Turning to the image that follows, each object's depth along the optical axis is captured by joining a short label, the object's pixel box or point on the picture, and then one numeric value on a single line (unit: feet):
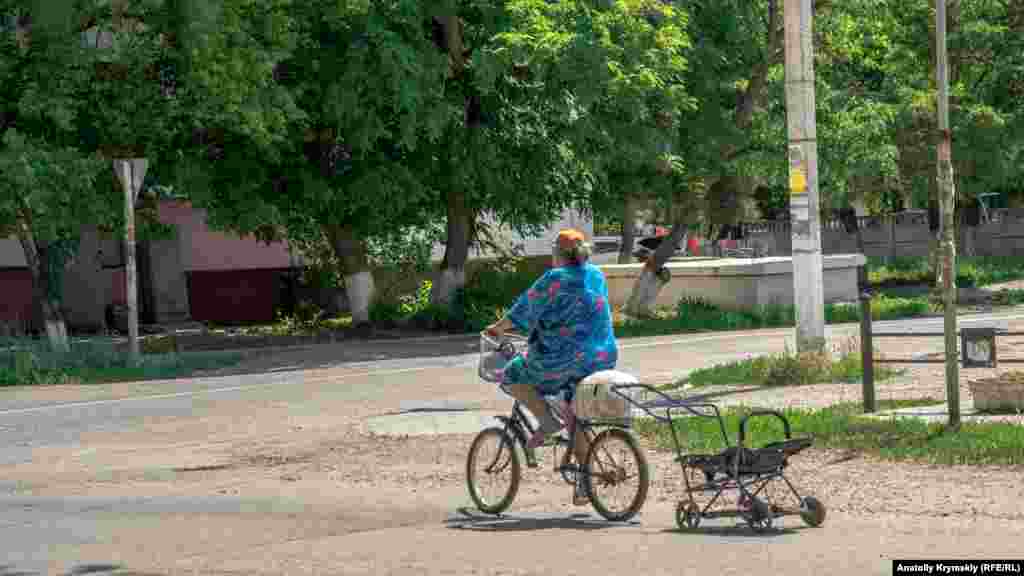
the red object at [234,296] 138.00
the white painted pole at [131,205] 87.04
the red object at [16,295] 131.23
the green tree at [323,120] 93.09
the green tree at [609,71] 99.35
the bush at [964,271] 143.02
